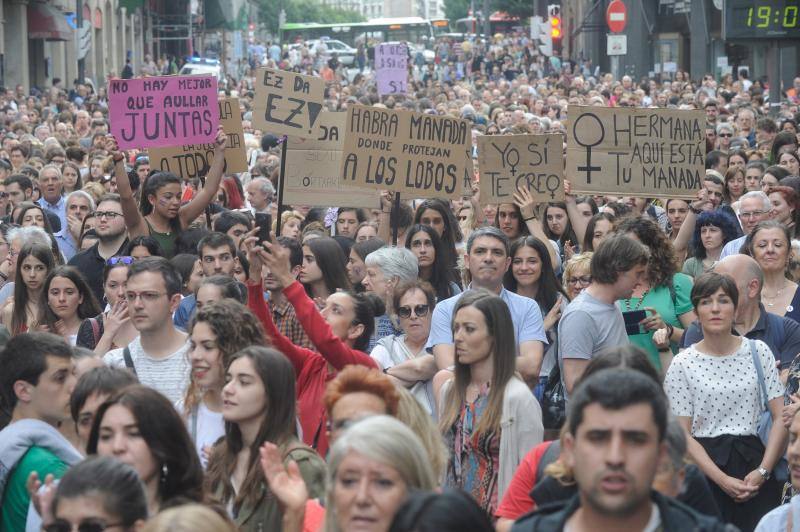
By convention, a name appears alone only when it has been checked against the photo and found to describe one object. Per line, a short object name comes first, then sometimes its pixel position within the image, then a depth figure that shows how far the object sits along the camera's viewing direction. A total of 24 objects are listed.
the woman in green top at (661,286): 16.31
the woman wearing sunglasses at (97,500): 8.17
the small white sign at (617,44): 74.37
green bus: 167.50
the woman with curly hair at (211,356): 11.89
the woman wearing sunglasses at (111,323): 15.01
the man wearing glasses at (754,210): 20.91
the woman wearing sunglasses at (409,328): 14.84
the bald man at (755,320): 15.05
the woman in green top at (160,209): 20.78
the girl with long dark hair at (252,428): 10.34
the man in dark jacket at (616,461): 7.12
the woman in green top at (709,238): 20.05
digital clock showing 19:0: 36.22
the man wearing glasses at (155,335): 13.63
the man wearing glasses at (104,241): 19.58
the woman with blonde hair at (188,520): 7.82
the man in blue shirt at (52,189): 27.66
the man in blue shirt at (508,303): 14.34
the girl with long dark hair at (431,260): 18.59
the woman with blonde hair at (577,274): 16.95
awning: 93.00
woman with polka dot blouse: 13.63
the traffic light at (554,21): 93.62
